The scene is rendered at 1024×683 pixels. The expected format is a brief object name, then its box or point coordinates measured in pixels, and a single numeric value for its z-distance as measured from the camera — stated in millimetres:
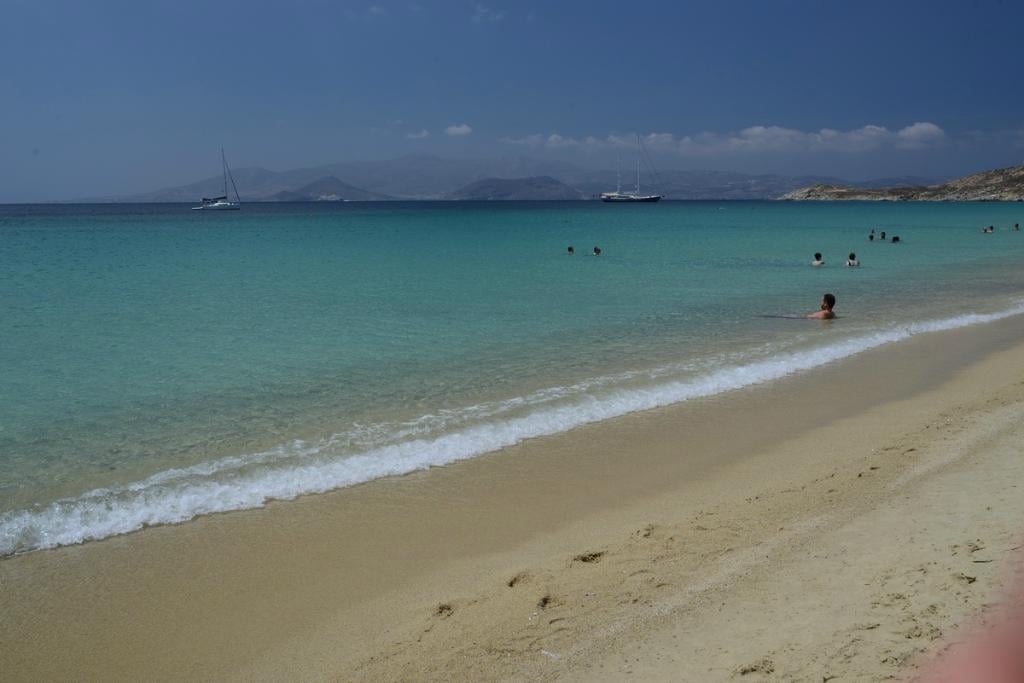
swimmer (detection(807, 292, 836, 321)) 17406
